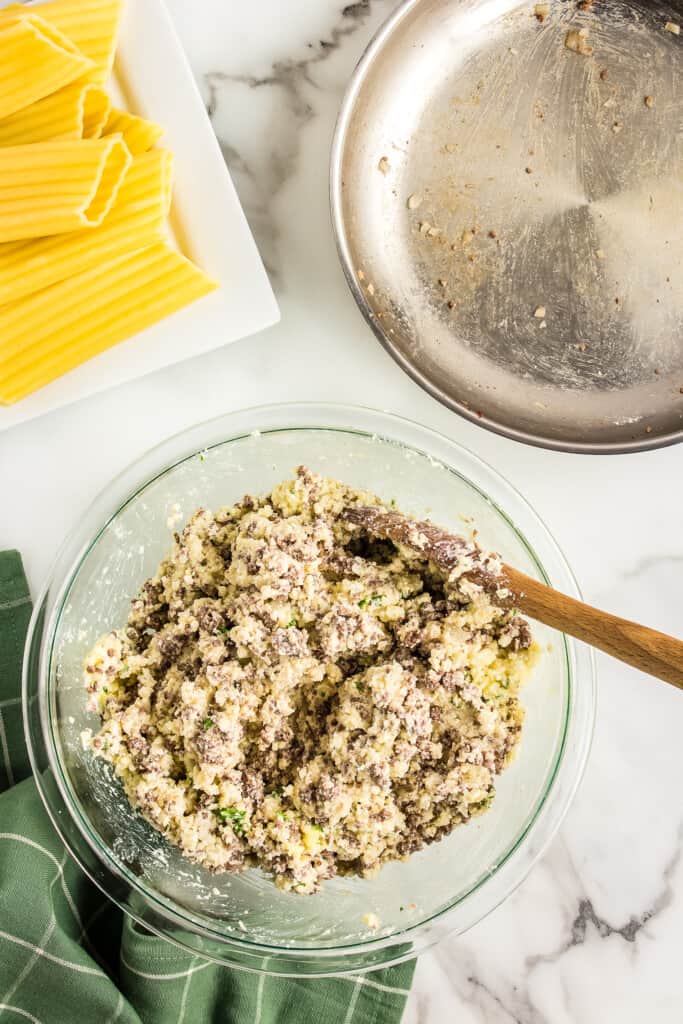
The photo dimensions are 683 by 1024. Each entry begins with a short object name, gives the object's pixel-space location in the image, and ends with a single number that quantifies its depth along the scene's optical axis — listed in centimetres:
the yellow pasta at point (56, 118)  71
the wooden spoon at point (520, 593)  68
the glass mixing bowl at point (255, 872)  71
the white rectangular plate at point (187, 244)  74
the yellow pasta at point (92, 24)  71
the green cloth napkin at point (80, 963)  73
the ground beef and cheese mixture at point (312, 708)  67
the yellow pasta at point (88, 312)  72
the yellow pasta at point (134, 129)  73
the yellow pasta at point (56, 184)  70
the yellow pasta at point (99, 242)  72
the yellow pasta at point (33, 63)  69
